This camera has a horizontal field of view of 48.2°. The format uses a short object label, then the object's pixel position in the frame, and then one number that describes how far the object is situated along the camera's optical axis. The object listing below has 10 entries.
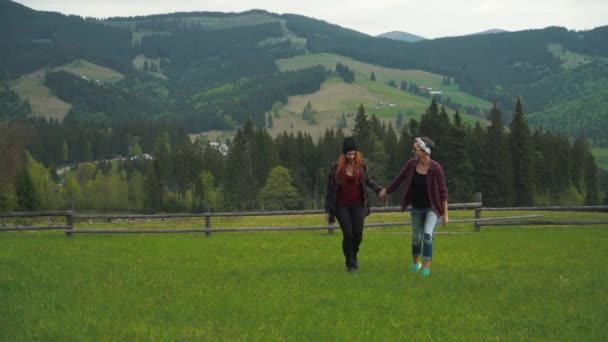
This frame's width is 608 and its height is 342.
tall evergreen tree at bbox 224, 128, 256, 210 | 91.50
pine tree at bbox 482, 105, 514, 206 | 73.19
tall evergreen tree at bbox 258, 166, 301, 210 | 87.81
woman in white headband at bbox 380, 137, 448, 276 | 12.76
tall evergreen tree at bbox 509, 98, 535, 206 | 74.50
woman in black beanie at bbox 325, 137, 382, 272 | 13.12
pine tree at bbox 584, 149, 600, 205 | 86.56
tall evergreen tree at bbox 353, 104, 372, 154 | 83.75
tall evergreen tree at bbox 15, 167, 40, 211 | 86.00
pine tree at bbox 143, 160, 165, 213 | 112.06
